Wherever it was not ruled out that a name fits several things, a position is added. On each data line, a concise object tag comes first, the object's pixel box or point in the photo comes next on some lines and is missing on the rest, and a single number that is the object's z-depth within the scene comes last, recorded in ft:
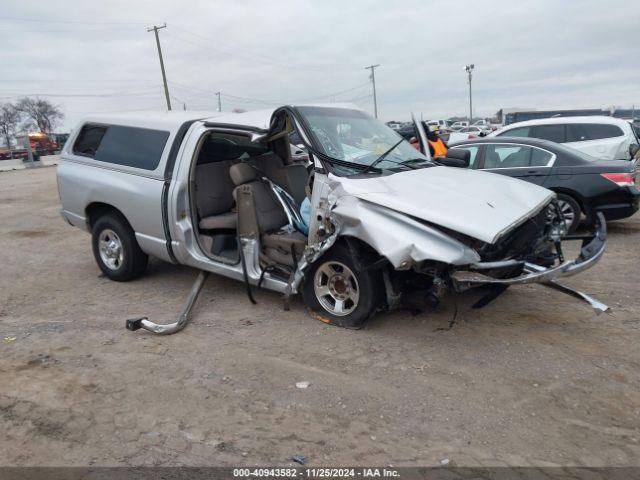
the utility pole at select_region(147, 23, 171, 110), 146.20
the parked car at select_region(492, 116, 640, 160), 36.68
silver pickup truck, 12.96
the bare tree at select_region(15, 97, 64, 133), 204.03
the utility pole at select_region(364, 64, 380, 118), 234.38
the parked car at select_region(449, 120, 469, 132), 133.28
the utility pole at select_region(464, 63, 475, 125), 191.42
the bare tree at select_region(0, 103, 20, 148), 194.49
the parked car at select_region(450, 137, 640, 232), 24.30
